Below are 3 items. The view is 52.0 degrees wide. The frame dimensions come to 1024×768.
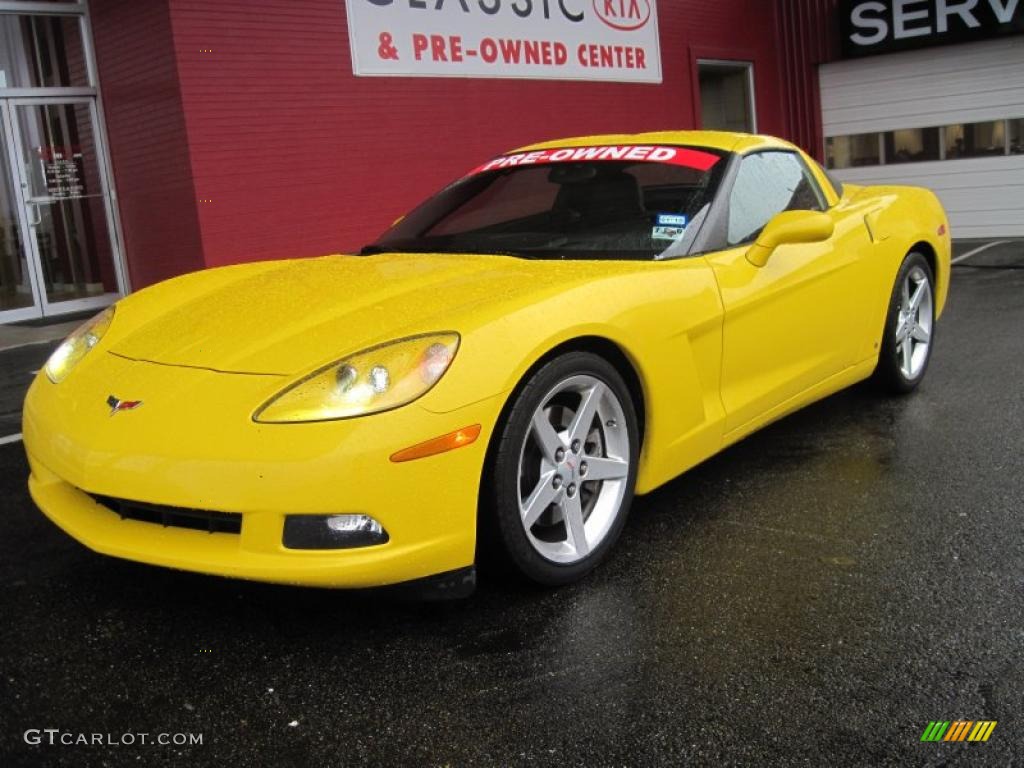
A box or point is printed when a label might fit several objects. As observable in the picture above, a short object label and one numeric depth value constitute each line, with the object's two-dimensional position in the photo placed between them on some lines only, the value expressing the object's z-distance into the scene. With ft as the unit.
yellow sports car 8.28
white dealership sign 34.09
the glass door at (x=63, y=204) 32.32
